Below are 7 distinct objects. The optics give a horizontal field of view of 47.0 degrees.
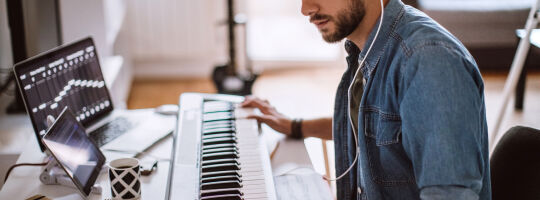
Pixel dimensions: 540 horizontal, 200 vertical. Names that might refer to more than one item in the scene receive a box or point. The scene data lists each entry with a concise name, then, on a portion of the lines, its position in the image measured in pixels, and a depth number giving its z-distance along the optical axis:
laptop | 1.49
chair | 1.25
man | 1.02
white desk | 1.36
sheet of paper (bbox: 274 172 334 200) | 1.32
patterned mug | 1.26
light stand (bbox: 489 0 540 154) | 2.25
